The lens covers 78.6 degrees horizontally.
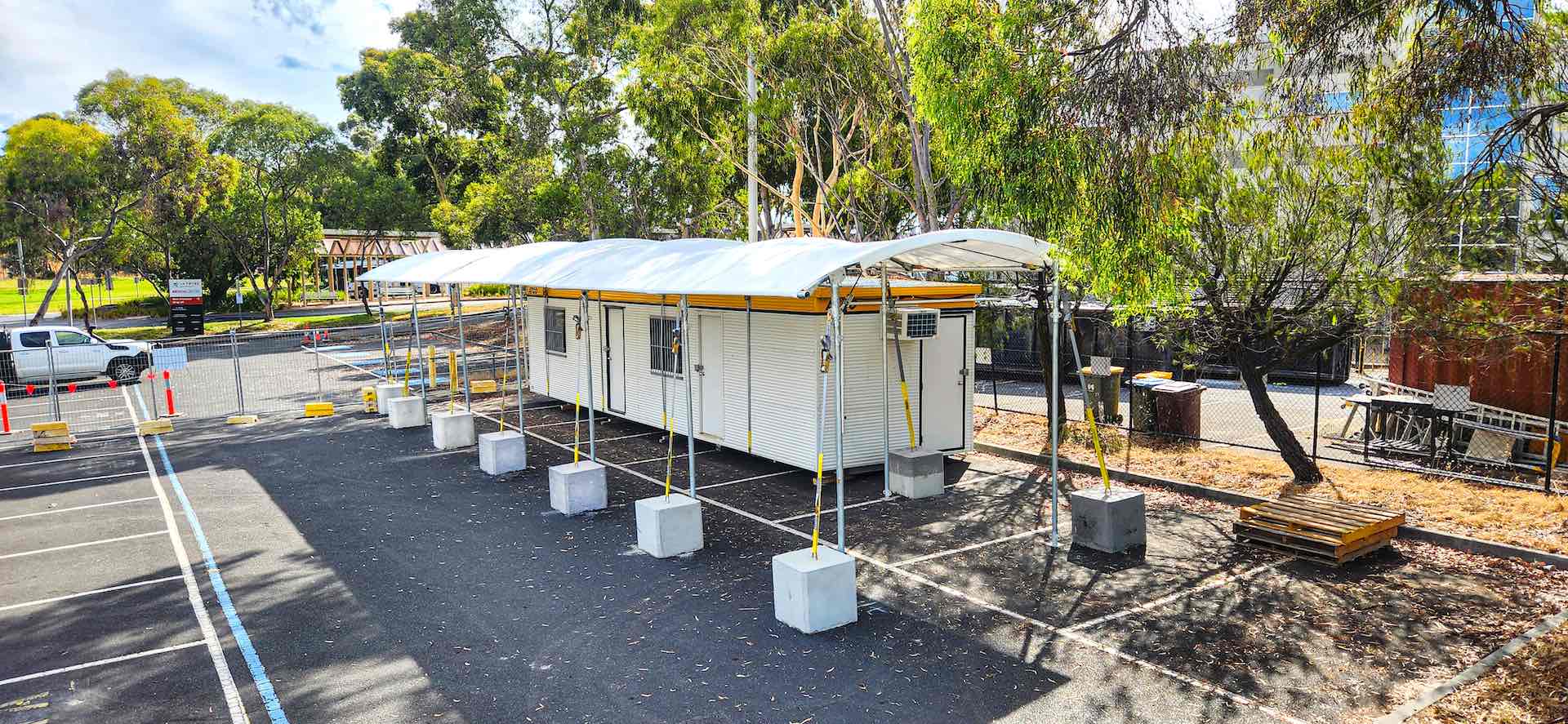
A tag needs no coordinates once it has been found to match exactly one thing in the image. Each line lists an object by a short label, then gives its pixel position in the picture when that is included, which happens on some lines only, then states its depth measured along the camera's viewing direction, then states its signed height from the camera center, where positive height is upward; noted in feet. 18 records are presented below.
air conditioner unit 39.47 -2.04
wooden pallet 28.96 -8.13
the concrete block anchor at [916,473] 38.32 -7.96
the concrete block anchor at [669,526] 30.99 -8.04
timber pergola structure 180.75 +7.92
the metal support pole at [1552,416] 35.55 -5.77
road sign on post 122.11 -2.43
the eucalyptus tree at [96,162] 104.68 +14.34
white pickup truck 75.66 -5.29
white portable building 33.06 -2.54
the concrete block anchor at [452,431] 49.75 -7.68
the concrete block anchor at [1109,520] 30.58 -8.01
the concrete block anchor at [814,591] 24.48 -8.12
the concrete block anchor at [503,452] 43.47 -7.74
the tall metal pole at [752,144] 64.54 +9.39
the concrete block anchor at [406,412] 56.29 -7.52
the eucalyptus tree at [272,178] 131.23 +15.51
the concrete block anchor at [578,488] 36.37 -7.91
